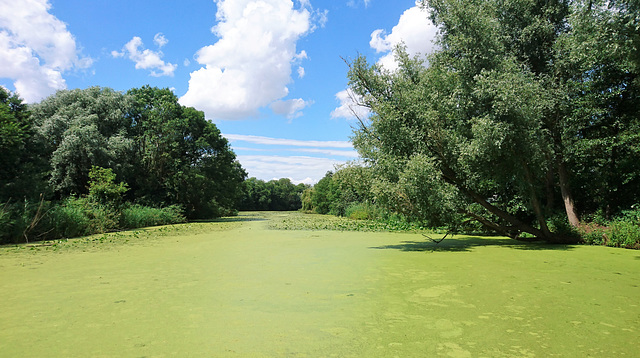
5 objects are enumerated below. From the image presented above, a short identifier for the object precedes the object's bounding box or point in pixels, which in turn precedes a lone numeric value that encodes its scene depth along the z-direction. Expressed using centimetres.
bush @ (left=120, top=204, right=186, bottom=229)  1551
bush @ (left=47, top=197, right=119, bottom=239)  1114
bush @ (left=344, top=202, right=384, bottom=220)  2267
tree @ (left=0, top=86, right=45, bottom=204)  1188
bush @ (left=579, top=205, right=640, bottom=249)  852
